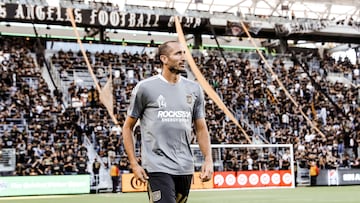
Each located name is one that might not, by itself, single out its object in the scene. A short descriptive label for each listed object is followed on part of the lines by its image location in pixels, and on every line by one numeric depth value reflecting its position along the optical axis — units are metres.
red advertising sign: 26.47
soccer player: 5.04
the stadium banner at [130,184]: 25.02
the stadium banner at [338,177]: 29.03
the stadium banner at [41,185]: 23.25
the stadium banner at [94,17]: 32.81
